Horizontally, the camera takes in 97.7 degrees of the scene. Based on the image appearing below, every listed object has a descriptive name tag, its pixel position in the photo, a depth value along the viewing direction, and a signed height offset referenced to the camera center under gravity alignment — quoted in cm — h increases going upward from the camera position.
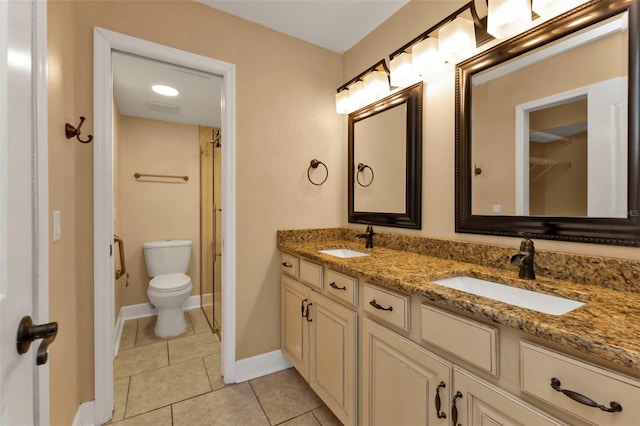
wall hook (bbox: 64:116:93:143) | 125 +36
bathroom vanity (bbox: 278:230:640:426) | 61 -40
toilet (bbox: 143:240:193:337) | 252 -67
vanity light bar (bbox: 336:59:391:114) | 186 +86
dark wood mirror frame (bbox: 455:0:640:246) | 93 +26
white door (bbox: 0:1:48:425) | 47 +0
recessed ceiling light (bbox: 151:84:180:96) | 237 +106
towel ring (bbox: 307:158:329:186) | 216 +35
